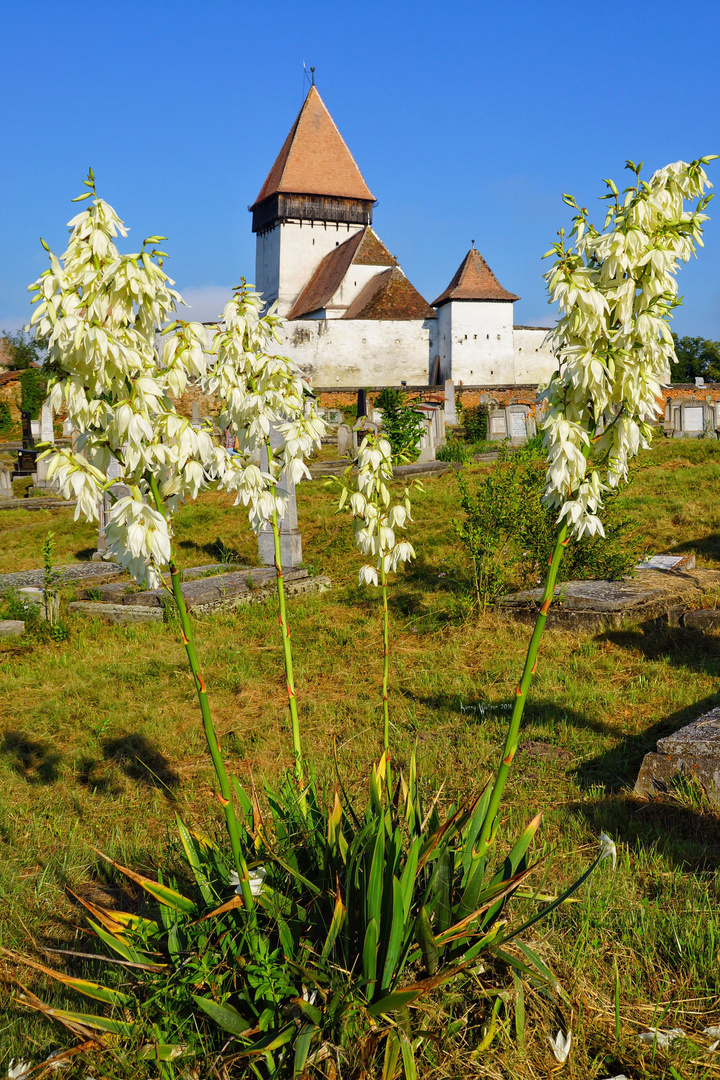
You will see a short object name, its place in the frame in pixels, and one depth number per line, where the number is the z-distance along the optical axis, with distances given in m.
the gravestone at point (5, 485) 15.54
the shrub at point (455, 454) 14.01
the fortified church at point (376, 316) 38.78
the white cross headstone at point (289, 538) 8.48
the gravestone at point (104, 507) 8.37
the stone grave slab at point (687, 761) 3.33
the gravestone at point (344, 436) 18.38
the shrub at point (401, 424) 14.94
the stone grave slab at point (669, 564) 7.04
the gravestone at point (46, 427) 19.91
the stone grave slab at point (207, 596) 7.09
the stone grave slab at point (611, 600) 6.04
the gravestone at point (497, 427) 19.89
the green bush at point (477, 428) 20.98
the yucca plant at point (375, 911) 1.89
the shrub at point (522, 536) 6.80
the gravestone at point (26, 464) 18.86
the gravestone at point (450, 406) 25.77
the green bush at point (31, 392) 23.66
